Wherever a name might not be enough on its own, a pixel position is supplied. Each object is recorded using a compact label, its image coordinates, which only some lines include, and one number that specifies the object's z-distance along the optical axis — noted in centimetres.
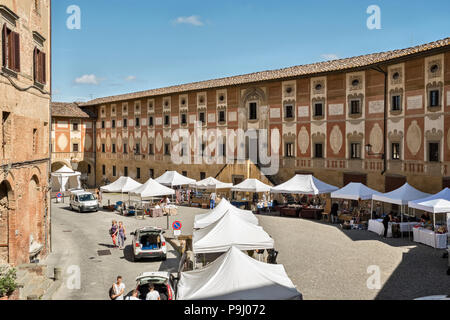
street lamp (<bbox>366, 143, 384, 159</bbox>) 2674
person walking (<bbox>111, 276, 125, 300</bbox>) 1141
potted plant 1094
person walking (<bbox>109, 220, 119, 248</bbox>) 1979
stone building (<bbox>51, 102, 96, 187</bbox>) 4997
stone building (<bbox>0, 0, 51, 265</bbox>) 1422
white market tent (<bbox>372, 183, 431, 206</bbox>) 2069
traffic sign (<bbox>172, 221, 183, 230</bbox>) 1789
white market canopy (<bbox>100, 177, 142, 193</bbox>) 3008
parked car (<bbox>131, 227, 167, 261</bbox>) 1705
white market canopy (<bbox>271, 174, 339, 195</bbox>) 2570
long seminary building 2372
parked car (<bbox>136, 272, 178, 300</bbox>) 1155
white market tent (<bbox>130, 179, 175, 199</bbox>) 2803
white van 3131
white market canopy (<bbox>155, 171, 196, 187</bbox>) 3253
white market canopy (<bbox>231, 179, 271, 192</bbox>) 2881
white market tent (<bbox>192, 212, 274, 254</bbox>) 1394
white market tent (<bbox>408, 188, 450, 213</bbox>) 1789
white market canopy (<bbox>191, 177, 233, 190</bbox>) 3122
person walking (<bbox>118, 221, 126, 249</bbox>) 1964
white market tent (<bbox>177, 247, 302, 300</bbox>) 900
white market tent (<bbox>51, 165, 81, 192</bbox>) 3823
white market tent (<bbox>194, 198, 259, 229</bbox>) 1792
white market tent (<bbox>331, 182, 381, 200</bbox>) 2330
